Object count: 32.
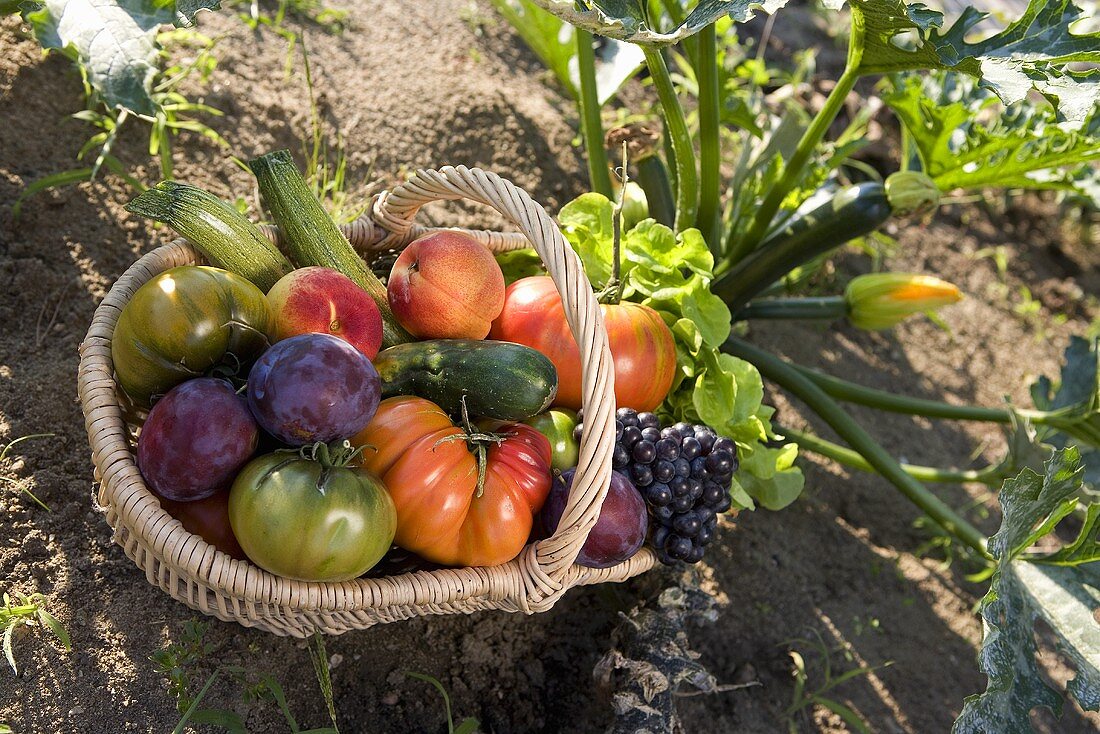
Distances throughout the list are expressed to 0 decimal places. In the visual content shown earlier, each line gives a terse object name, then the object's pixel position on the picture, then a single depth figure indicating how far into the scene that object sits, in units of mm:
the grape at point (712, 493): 1469
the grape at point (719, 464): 1466
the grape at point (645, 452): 1422
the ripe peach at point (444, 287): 1438
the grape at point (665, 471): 1425
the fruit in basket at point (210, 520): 1210
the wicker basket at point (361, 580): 1121
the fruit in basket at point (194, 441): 1129
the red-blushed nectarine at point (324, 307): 1298
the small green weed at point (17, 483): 1381
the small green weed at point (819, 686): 1694
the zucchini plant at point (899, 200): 1417
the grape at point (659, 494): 1421
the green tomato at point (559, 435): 1443
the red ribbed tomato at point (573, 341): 1527
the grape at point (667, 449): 1433
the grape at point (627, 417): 1467
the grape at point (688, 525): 1443
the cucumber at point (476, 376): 1350
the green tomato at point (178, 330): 1214
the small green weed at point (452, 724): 1387
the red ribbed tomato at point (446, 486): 1232
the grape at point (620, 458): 1422
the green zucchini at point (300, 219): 1500
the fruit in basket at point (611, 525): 1335
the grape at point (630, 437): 1445
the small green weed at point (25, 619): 1220
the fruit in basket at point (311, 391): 1126
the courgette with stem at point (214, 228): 1369
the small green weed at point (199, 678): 1236
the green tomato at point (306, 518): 1098
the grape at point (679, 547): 1447
